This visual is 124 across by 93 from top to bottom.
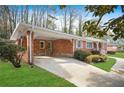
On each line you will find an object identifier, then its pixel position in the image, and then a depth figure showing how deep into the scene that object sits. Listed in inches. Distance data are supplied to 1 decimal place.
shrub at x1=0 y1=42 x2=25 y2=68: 92.7
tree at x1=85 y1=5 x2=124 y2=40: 76.8
